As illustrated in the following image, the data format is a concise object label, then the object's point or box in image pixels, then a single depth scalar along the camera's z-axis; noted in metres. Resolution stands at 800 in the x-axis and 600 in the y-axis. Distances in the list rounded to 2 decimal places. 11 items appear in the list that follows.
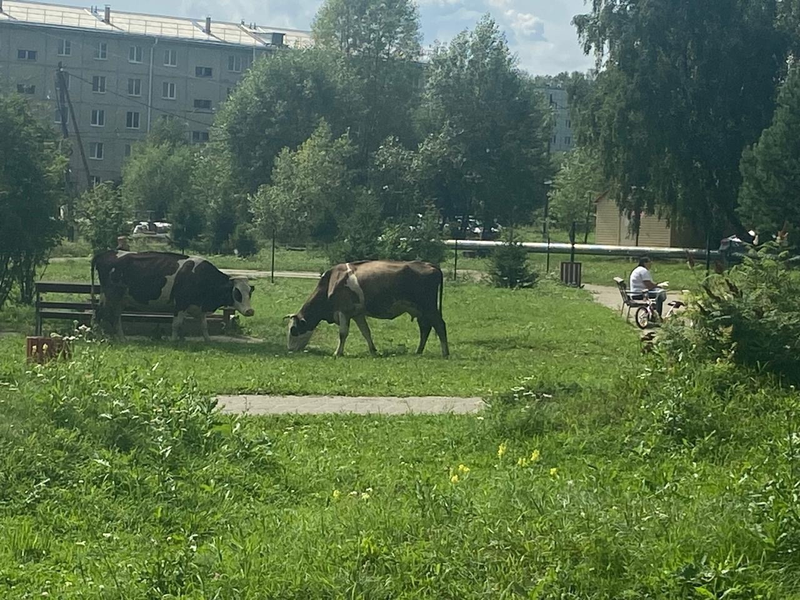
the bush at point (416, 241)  37.59
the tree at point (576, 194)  72.38
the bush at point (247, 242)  56.47
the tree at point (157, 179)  75.38
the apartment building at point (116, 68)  93.19
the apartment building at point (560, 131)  150.88
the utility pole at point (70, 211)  26.54
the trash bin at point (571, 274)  40.78
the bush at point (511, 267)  38.47
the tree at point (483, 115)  69.81
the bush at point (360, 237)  37.44
